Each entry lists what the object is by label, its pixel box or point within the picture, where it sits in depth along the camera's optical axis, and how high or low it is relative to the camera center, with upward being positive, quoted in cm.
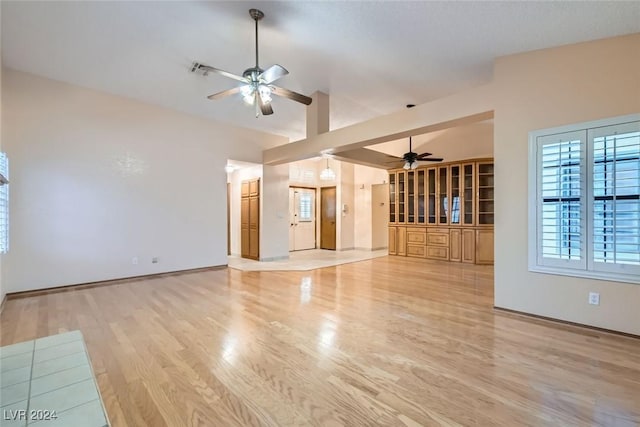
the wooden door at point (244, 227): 778 -39
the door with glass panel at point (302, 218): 966 -18
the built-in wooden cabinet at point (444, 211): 690 +5
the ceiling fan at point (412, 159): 678 +127
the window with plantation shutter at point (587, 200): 279 +14
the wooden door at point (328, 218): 976 -18
